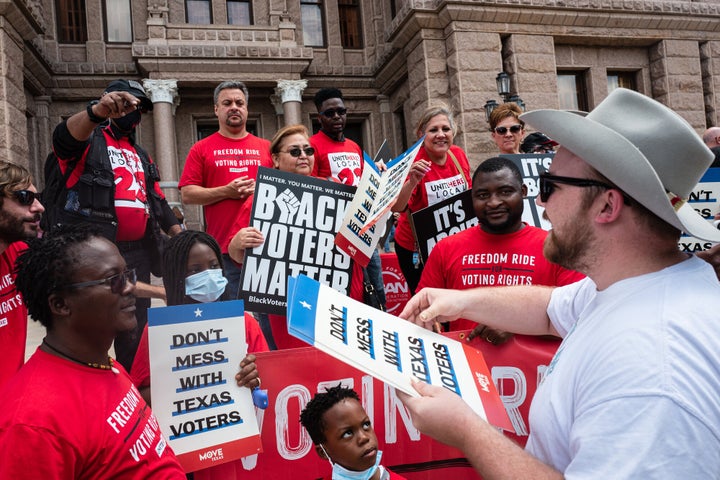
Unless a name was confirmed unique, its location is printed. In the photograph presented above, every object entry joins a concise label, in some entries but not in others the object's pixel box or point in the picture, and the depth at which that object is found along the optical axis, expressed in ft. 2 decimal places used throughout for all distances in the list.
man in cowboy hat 3.46
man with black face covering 10.64
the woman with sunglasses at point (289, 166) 11.48
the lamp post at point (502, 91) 35.94
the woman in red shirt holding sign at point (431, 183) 14.90
